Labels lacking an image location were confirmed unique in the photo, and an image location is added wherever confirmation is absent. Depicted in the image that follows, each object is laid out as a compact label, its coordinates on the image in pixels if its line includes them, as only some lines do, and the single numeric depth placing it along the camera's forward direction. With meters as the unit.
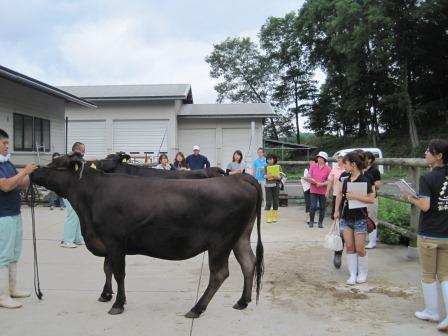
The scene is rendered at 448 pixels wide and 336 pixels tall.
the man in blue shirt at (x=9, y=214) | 4.82
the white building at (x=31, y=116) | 13.88
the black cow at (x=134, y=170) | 7.86
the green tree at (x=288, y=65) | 52.47
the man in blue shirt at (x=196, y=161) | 11.94
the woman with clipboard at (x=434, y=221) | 4.42
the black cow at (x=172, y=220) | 4.81
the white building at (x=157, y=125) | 22.45
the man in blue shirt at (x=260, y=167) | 12.61
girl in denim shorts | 6.00
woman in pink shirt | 10.90
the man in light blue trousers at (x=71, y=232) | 8.23
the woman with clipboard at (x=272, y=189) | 11.53
